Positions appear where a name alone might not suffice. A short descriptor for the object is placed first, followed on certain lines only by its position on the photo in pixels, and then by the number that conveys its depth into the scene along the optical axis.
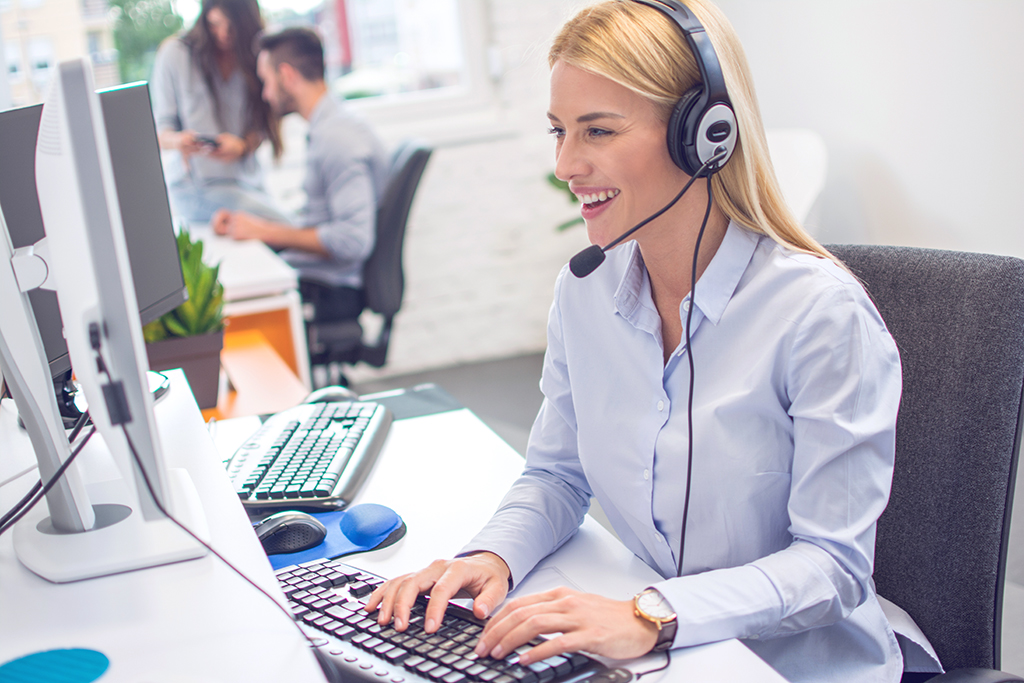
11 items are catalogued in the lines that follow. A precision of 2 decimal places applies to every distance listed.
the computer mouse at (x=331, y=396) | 1.34
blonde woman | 0.74
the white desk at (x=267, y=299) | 2.09
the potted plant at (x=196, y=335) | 1.43
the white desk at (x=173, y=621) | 0.57
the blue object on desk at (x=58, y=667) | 0.57
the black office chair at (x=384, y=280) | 2.61
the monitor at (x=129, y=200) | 0.85
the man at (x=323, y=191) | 2.73
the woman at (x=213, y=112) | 3.13
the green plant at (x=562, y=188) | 3.50
